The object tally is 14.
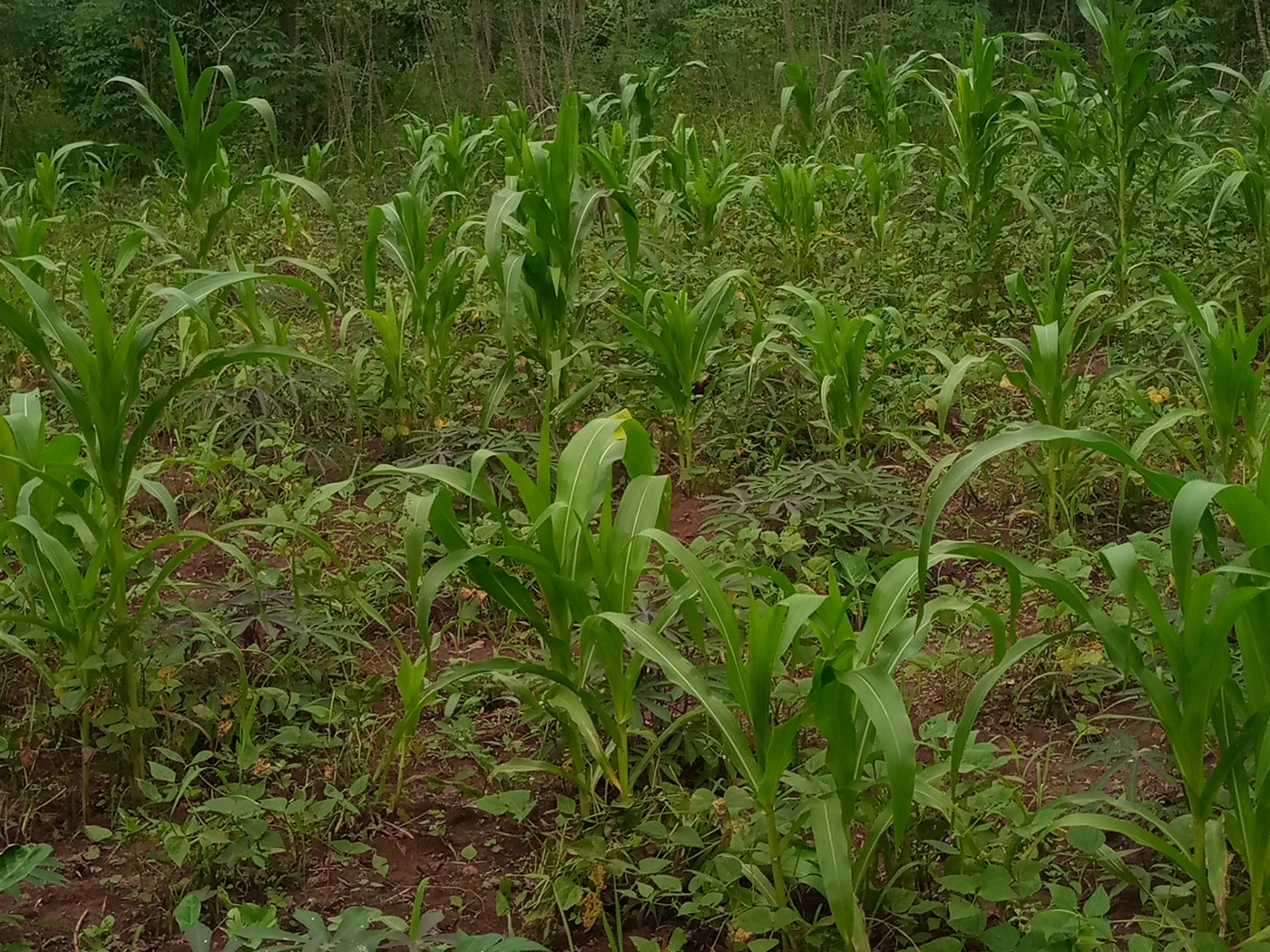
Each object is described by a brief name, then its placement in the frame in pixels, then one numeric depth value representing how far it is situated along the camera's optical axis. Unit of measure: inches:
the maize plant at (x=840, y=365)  123.7
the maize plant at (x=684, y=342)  125.1
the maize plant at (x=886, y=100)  213.5
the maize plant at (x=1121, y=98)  166.6
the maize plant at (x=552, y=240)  134.3
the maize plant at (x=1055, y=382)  111.3
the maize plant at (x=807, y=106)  220.7
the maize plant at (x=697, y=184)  180.7
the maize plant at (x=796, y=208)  177.8
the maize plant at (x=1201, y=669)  59.3
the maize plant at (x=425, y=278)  138.9
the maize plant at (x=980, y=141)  172.1
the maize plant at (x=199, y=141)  151.6
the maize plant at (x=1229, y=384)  101.3
